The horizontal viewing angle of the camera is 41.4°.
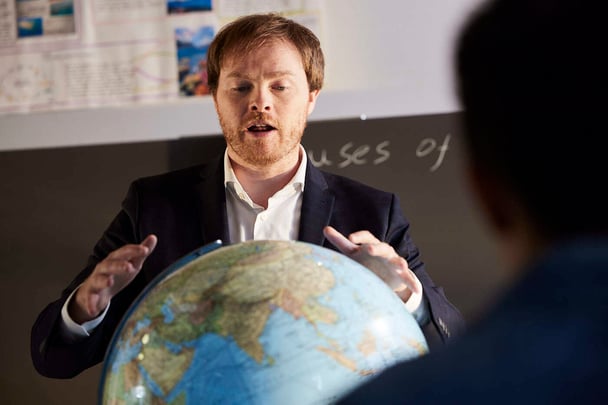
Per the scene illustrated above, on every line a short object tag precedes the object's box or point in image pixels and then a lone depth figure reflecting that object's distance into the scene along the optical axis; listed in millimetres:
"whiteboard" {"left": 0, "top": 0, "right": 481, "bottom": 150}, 2766
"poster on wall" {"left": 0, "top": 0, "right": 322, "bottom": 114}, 2922
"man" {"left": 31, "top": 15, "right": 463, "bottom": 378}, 1878
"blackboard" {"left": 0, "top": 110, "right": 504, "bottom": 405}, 2680
